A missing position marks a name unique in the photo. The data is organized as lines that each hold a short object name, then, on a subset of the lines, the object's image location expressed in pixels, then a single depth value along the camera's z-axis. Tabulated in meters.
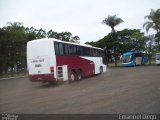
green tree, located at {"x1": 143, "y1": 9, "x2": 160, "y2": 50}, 28.23
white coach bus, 9.03
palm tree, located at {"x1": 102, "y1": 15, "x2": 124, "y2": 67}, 31.36
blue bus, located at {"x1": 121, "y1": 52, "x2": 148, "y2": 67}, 25.14
